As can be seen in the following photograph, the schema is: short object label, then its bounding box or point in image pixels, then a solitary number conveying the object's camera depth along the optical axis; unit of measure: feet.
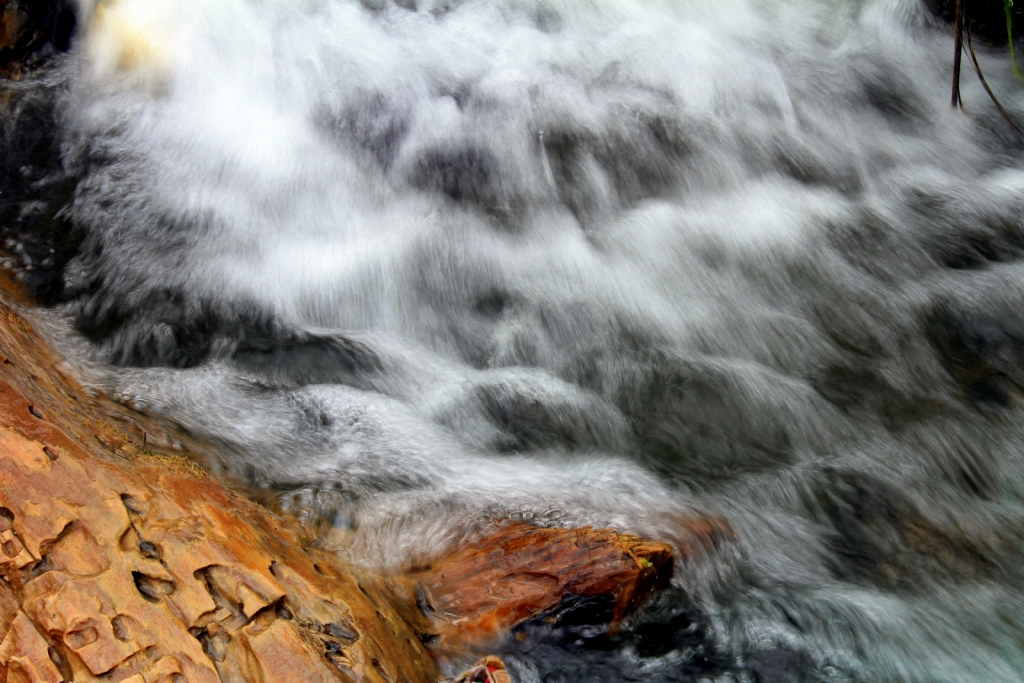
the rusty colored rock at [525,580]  7.41
